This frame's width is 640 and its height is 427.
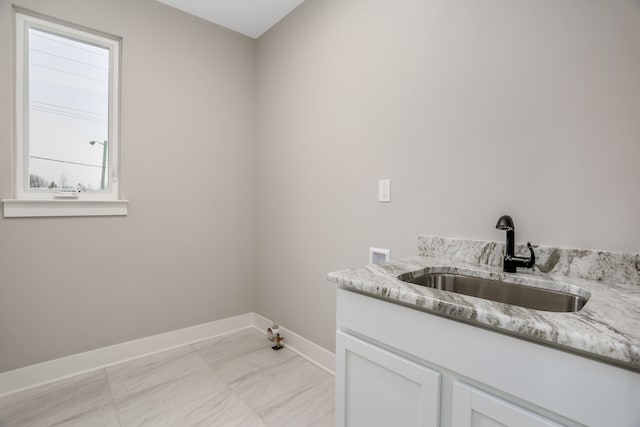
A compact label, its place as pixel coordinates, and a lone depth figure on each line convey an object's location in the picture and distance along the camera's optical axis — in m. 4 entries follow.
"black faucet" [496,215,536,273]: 1.20
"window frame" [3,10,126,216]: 1.89
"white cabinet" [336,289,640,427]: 0.63
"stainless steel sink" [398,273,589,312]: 1.04
